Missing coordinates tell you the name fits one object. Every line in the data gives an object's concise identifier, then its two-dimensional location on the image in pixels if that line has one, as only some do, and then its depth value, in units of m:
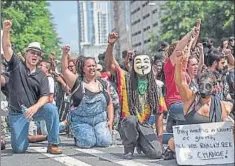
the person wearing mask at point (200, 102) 6.30
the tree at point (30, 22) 30.48
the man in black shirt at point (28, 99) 7.45
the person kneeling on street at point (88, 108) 8.07
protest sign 6.16
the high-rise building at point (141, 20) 98.13
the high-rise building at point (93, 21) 177.00
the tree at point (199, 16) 38.69
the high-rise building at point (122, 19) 122.69
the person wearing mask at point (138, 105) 7.04
